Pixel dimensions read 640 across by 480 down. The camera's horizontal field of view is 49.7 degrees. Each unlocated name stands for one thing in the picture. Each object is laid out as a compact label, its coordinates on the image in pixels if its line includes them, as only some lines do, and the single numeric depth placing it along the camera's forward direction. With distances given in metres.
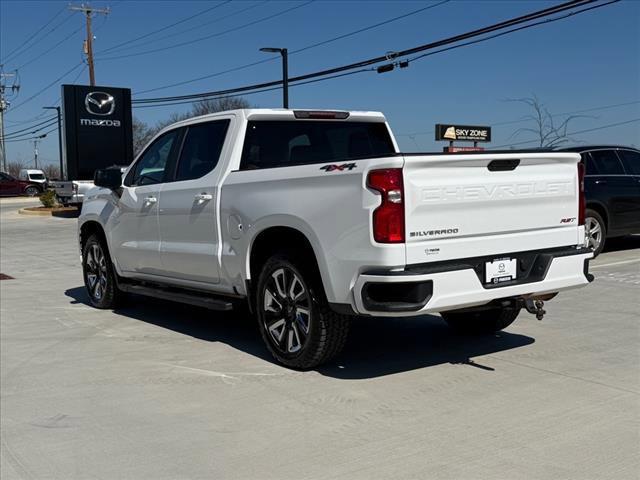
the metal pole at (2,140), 73.50
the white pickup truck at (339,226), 4.41
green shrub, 29.39
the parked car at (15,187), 43.66
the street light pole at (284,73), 28.06
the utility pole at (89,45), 38.50
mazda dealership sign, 26.38
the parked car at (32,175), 51.50
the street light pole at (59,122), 64.22
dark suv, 10.61
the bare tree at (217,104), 59.18
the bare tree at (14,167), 104.66
